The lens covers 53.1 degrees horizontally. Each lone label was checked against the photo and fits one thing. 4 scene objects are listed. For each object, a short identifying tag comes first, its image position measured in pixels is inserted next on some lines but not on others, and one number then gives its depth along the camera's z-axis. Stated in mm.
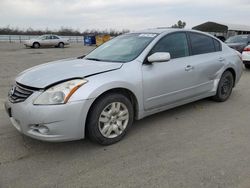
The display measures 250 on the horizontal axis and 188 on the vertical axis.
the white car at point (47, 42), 26702
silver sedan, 2967
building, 35688
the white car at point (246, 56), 9508
